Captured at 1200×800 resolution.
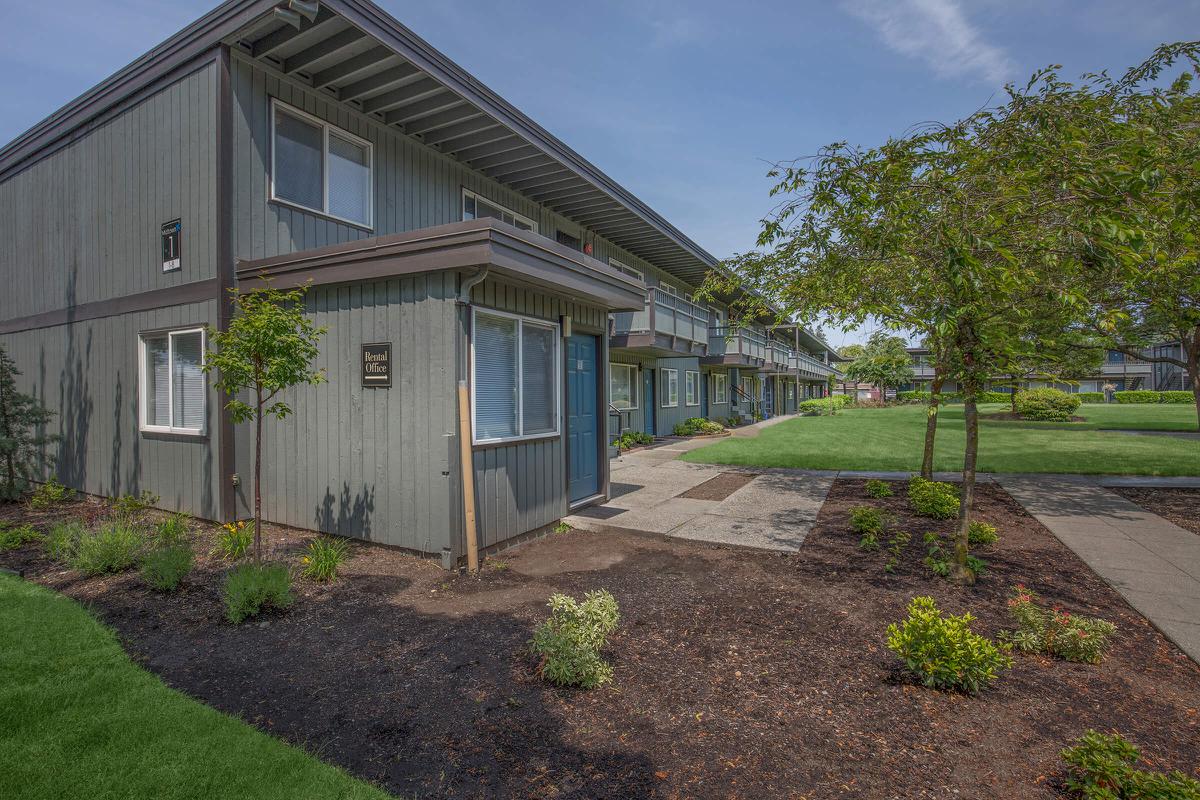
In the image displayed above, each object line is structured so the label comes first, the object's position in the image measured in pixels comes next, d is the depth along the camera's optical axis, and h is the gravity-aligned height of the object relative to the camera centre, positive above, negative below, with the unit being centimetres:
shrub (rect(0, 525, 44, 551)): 618 -159
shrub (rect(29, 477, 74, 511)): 836 -154
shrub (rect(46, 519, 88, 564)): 564 -149
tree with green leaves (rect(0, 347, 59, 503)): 843 -48
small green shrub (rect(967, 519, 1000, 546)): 623 -162
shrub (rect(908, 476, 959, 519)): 748 -150
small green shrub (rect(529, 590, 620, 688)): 335 -156
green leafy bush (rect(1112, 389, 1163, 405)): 4434 -61
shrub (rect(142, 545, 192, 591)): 480 -149
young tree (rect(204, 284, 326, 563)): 468 +37
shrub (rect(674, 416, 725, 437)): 2031 -130
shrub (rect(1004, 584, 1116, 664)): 359 -163
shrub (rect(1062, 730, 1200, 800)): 207 -152
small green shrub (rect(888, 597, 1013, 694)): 319 -154
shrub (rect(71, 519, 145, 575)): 527 -148
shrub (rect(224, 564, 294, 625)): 429 -153
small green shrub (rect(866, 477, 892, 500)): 914 -163
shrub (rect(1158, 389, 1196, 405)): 4244 -67
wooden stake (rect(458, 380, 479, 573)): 545 -84
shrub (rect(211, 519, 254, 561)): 575 -153
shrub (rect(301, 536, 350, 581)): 517 -157
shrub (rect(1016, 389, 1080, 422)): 2597 -75
